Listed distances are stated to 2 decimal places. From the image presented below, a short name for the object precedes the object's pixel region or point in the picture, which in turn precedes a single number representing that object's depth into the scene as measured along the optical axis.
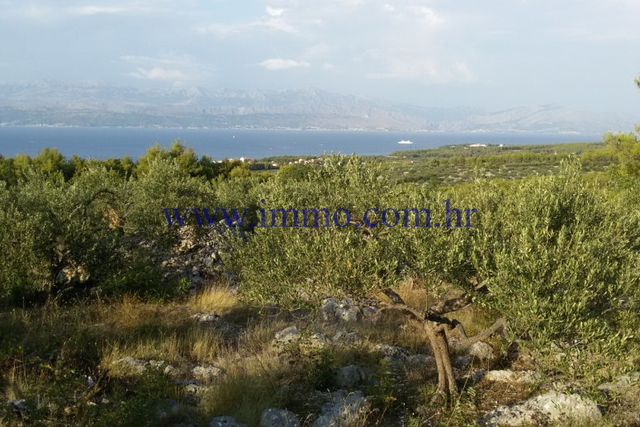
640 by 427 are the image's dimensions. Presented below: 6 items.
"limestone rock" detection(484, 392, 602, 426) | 6.27
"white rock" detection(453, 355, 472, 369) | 8.44
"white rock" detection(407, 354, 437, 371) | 8.29
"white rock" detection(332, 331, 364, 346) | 8.95
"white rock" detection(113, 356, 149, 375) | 7.42
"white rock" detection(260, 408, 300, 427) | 6.09
